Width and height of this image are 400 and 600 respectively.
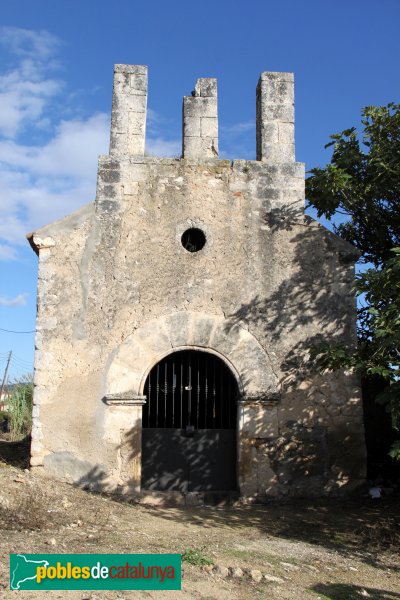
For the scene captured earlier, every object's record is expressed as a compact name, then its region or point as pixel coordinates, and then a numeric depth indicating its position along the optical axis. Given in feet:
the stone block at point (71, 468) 24.67
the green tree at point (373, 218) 20.75
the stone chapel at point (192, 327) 25.30
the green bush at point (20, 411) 47.65
